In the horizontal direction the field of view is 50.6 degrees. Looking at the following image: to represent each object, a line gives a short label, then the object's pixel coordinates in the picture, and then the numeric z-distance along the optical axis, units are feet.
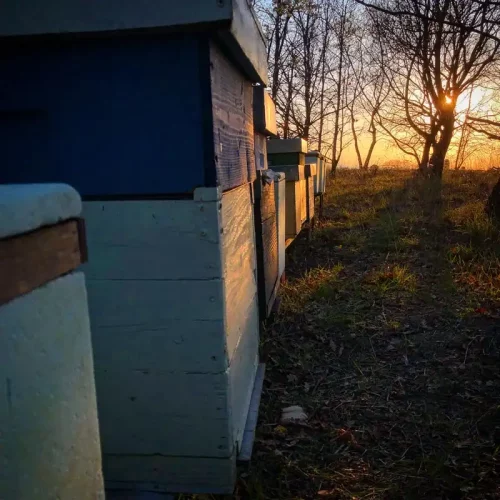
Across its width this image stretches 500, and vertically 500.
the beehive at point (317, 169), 22.03
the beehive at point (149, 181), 4.59
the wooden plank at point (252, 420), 6.13
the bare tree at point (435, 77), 32.65
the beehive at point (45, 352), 1.91
